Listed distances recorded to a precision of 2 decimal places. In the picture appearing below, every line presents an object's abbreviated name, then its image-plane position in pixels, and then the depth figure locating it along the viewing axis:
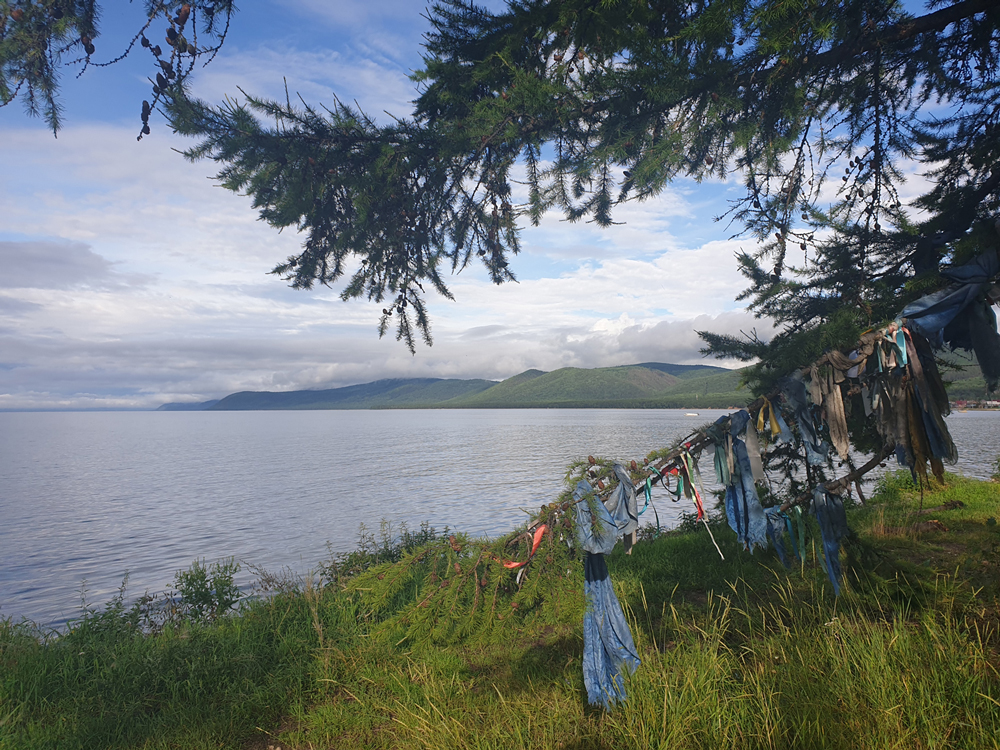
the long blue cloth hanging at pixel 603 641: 4.05
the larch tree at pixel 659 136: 4.14
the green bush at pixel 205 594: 9.94
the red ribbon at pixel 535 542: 3.50
